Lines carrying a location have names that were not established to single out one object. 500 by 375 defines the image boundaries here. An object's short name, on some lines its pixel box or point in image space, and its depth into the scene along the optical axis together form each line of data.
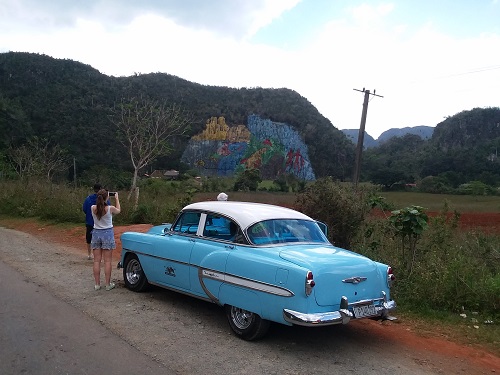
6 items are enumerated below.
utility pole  18.89
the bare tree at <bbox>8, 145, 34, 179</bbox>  33.12
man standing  9.79
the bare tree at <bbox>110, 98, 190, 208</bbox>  24.44
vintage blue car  4.86
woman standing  7.57
